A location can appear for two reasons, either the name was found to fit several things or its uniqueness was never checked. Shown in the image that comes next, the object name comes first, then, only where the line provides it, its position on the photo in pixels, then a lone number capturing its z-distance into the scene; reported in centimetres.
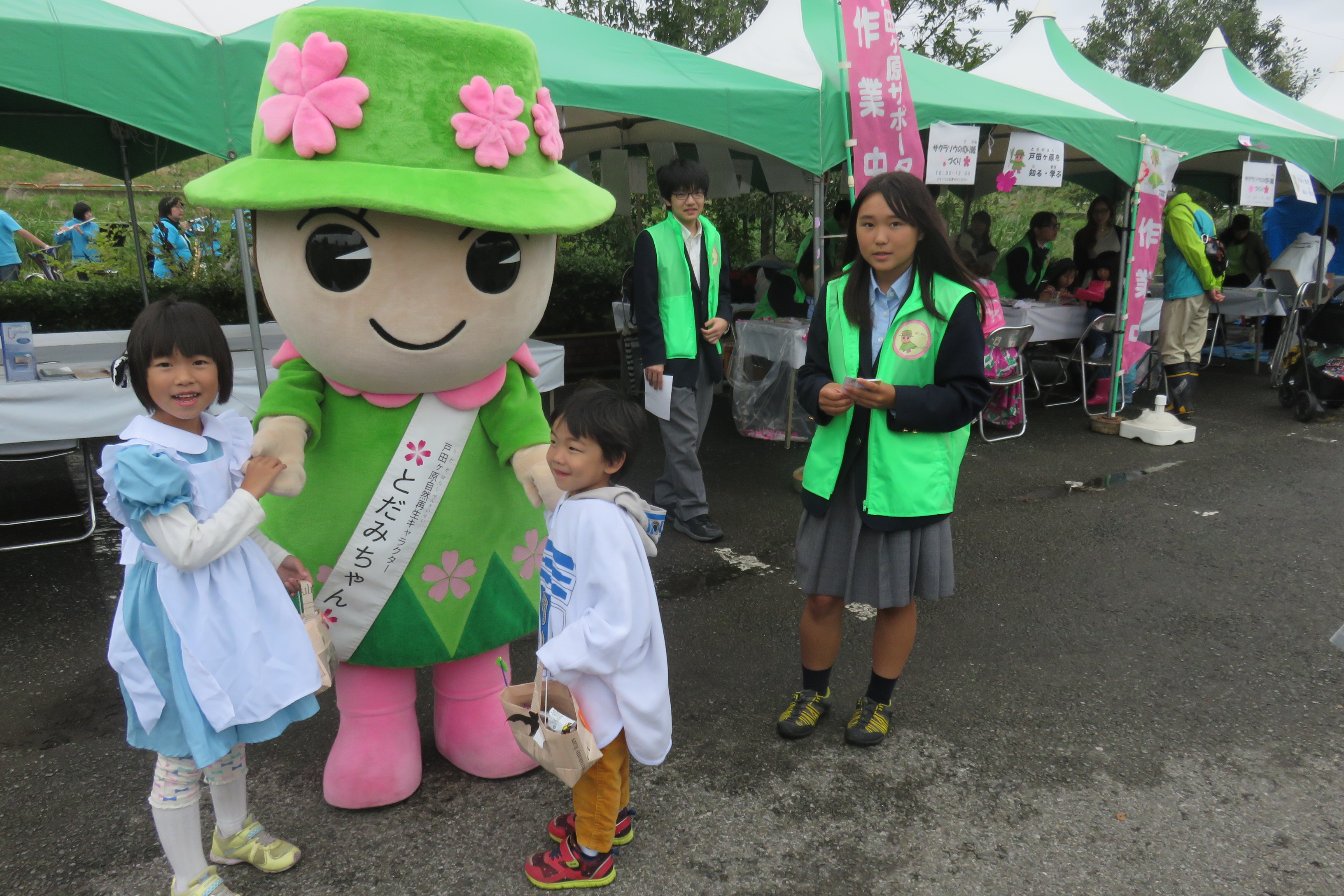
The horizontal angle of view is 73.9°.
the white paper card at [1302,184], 751
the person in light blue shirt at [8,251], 1040
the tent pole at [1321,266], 834
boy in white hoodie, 187
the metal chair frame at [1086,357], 709
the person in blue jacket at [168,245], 1016
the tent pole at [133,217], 613
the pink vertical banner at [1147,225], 647
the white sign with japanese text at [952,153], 553
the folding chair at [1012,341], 634
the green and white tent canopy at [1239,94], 853
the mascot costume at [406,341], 199
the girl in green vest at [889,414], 243
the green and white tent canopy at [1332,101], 1041
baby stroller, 693
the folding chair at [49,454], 423
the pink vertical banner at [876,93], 494
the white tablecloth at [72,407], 397
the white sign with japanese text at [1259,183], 754
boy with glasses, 439
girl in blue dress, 182
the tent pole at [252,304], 367
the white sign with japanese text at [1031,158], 602
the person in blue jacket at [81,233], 1280
